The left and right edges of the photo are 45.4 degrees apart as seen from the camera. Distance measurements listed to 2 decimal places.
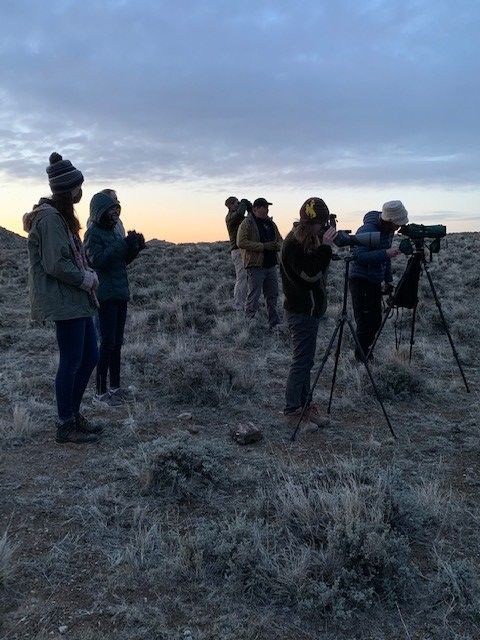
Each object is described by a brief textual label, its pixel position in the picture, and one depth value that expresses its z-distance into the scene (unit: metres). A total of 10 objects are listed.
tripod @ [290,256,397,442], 4.64
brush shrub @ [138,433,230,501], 3.76
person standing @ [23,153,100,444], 4.07
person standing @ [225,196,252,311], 9.51
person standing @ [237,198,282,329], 8.77
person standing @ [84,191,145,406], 5.17
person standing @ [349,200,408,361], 6.02
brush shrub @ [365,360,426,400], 5.83
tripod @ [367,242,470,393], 5.78
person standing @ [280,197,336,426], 4.51
